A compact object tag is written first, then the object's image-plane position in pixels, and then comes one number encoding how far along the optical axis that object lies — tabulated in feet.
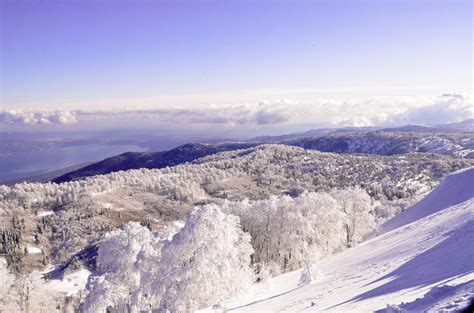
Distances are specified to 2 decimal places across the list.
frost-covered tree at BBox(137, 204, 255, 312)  111.86
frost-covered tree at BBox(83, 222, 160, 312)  126.21
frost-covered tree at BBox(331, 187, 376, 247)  223.30
